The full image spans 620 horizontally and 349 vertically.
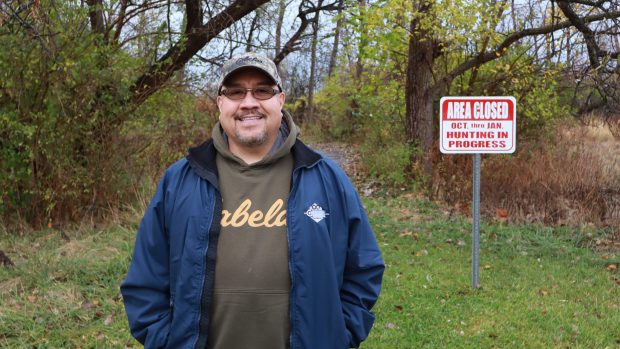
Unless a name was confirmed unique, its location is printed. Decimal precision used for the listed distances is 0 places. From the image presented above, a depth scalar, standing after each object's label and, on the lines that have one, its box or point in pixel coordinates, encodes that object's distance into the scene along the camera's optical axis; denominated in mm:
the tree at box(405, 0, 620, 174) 11938
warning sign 6605
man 2350
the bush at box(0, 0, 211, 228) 7797
